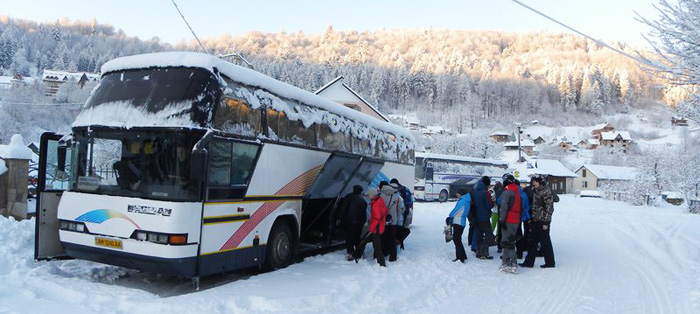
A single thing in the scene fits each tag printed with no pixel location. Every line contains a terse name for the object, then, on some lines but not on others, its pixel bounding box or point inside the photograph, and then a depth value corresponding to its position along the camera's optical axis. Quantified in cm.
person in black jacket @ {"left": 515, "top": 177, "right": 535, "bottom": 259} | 1129
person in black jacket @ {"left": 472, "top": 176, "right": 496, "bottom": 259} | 1094
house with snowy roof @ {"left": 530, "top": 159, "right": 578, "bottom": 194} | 7388
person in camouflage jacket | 1001
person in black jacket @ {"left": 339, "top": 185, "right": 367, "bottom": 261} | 1040
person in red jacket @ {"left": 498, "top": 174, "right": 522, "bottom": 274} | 967
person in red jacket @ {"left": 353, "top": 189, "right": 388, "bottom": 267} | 995
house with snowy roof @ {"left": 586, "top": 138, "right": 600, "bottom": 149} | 11839
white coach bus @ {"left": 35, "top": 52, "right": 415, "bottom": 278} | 693
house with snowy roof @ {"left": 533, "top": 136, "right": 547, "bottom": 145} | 12656
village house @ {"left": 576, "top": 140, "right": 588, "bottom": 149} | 12234
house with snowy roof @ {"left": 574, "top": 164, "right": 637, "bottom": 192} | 7694
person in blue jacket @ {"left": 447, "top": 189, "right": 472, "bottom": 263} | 1070
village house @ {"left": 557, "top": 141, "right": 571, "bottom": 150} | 12119
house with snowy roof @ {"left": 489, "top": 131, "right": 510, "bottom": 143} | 11362
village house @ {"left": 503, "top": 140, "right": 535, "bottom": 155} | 10696
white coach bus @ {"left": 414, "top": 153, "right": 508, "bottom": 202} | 3362
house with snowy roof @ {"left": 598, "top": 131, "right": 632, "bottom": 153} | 11056
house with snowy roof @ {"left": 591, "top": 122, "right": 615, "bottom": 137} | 12768
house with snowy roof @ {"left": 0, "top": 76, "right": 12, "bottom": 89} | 8149
